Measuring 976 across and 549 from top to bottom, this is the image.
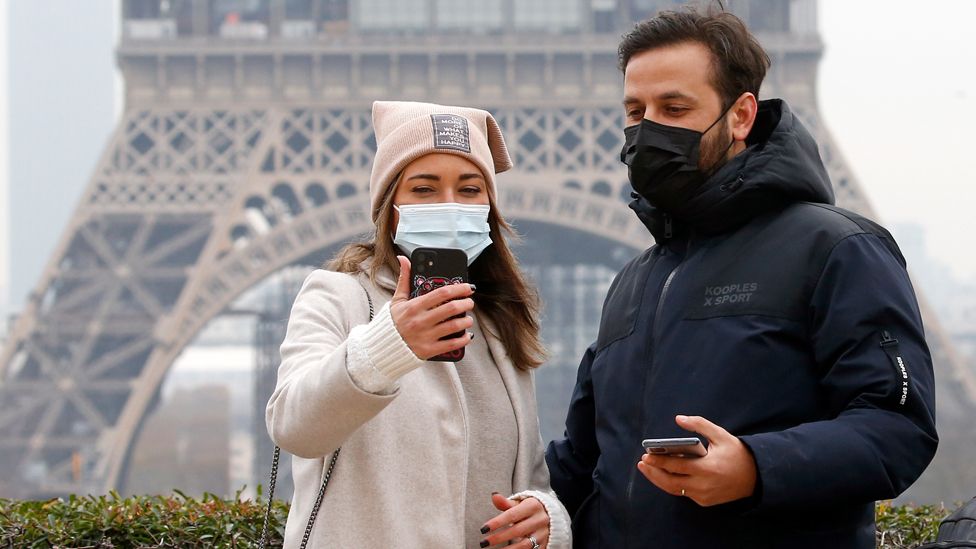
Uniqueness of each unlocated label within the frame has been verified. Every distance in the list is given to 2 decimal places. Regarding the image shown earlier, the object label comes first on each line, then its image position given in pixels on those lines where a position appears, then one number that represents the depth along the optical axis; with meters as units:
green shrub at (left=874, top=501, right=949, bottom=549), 3.66
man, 2.02
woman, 2.13
